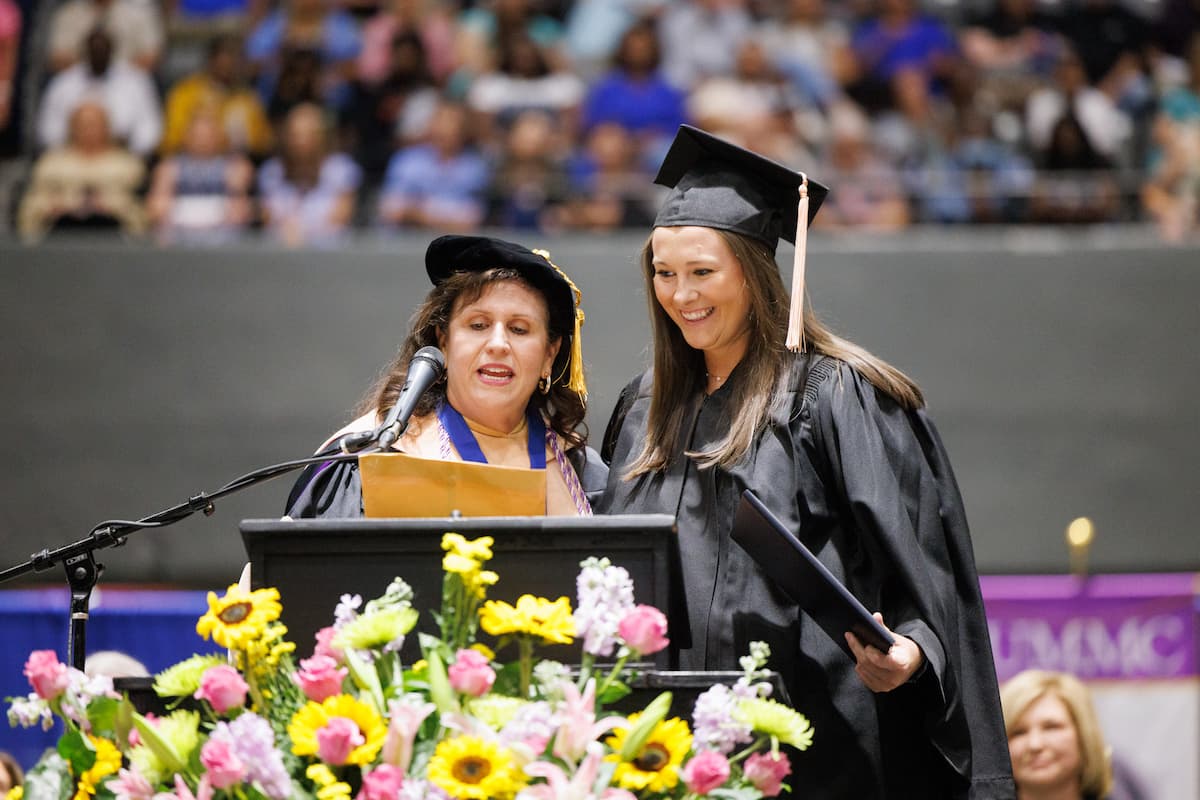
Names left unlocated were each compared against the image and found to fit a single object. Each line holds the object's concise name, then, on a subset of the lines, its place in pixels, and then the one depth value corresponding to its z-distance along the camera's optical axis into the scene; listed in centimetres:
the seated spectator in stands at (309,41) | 1542
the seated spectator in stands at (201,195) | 1368
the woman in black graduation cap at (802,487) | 540
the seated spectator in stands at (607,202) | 1355
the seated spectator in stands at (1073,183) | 1354
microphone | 495
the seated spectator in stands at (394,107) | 1462
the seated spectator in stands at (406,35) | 1550
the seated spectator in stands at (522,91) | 1443
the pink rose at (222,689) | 384
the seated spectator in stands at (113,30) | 1571
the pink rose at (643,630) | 387
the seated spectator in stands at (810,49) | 1517
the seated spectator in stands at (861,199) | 1366
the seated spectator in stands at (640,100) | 1439
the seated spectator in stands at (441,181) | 1354
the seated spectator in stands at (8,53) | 1508
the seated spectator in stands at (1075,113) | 1450
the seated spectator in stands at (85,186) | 1362
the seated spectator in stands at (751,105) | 1380
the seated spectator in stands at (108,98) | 1495
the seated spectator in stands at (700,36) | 1541
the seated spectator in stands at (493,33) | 1532
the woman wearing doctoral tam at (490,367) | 625
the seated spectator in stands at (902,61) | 1500
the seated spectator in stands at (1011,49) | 1515
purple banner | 1045
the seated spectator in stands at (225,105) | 1468
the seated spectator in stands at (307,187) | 1380
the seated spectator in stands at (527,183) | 1349
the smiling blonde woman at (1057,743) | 819
